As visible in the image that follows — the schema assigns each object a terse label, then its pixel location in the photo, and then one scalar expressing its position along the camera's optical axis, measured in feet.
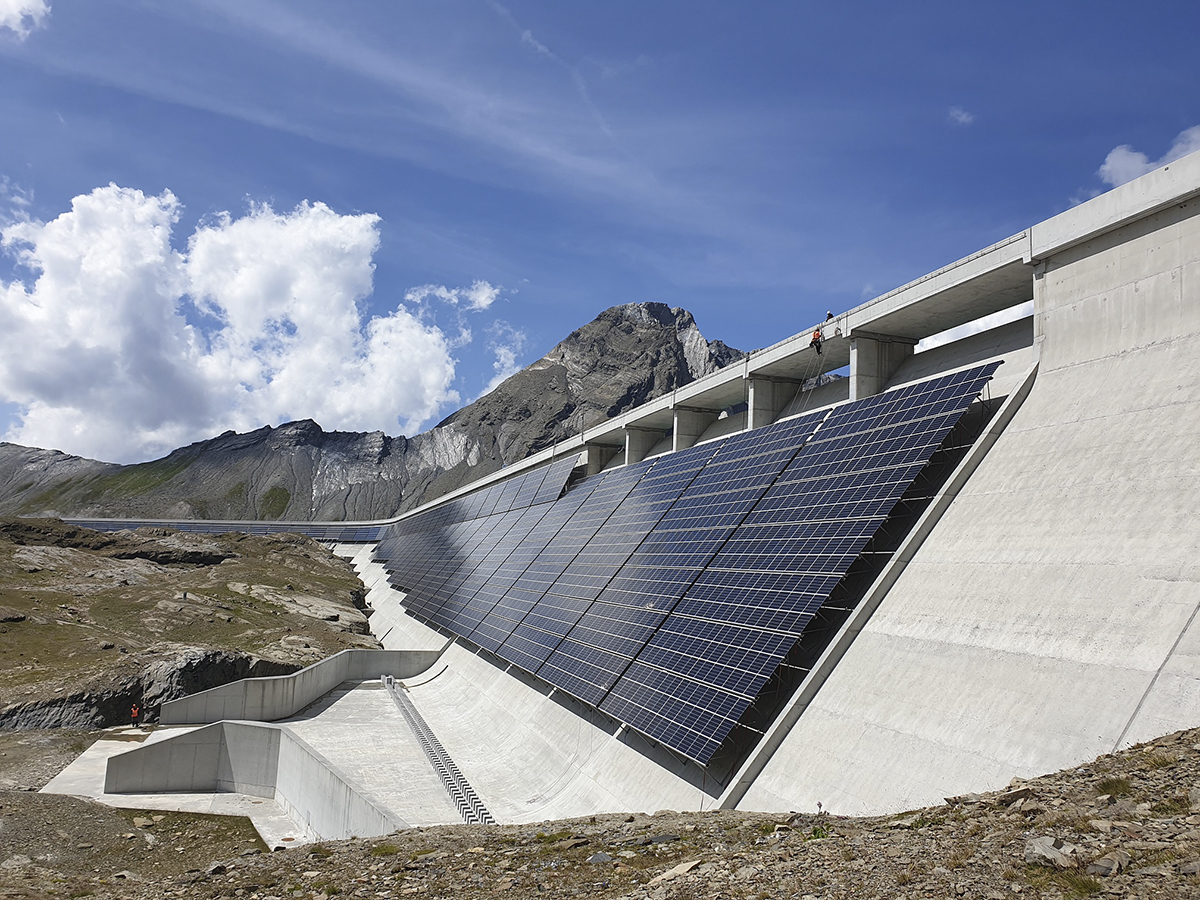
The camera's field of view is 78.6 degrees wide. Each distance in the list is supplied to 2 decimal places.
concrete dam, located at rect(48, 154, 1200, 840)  40.11
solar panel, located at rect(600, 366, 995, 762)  52.08
